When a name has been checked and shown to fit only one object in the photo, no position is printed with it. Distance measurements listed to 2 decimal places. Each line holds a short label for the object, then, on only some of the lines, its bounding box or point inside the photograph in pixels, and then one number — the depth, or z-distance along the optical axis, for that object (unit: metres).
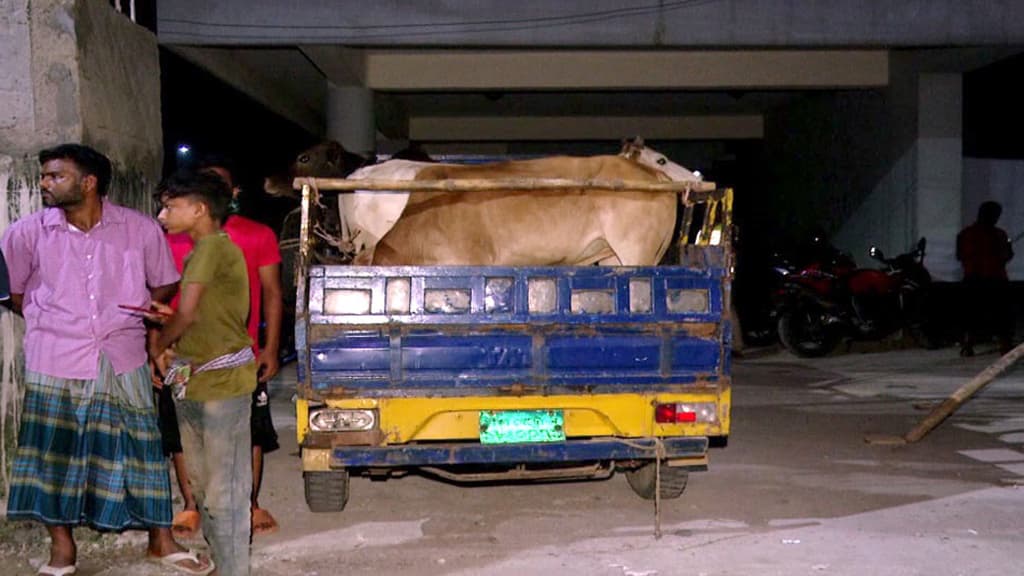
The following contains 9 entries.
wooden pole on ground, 6.90
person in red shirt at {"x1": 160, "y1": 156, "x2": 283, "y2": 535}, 5.16
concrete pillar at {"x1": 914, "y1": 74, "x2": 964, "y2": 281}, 14.59
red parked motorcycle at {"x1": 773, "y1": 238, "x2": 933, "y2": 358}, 12.20
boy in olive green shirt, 4.09
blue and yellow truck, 5.05
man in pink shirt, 4.43
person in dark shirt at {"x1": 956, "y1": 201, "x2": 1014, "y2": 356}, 11.80
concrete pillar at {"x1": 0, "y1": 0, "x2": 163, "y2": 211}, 5.45
